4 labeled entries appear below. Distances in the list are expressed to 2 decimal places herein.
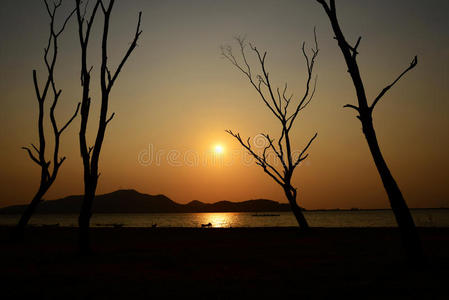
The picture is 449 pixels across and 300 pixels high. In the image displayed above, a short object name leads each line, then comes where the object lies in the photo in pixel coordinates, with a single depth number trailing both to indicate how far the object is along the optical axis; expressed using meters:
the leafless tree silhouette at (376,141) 8.55
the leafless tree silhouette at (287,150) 20.61
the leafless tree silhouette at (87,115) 11.78
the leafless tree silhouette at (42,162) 16.39
